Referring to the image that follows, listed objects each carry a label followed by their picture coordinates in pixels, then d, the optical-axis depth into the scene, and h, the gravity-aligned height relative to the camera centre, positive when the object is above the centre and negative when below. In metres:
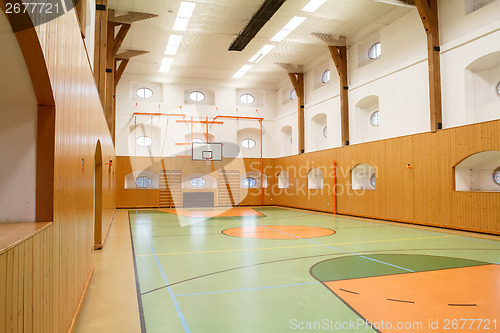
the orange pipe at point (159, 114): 17.00 +3.34
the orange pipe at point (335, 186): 13.19 -0.29
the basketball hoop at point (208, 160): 16.97 +1.00
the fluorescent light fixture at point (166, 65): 15.06 +5.24
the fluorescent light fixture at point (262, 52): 13.81 +5.31
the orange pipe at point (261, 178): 18.11 +0.07
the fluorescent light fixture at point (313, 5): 10.32 +5.30
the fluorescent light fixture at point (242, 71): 16.12 +5.25
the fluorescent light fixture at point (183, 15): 10.48 +5.33
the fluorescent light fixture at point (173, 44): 12.82 +5.34
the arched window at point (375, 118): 12.59 +2.19
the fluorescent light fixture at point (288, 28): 11.38 +5.28
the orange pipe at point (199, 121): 17.70 +3.06
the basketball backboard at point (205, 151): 16.86 +1.42
